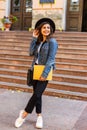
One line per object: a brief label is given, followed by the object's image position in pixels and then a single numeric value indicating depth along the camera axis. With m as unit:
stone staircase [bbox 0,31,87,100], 7.20
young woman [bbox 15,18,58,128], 4.78
